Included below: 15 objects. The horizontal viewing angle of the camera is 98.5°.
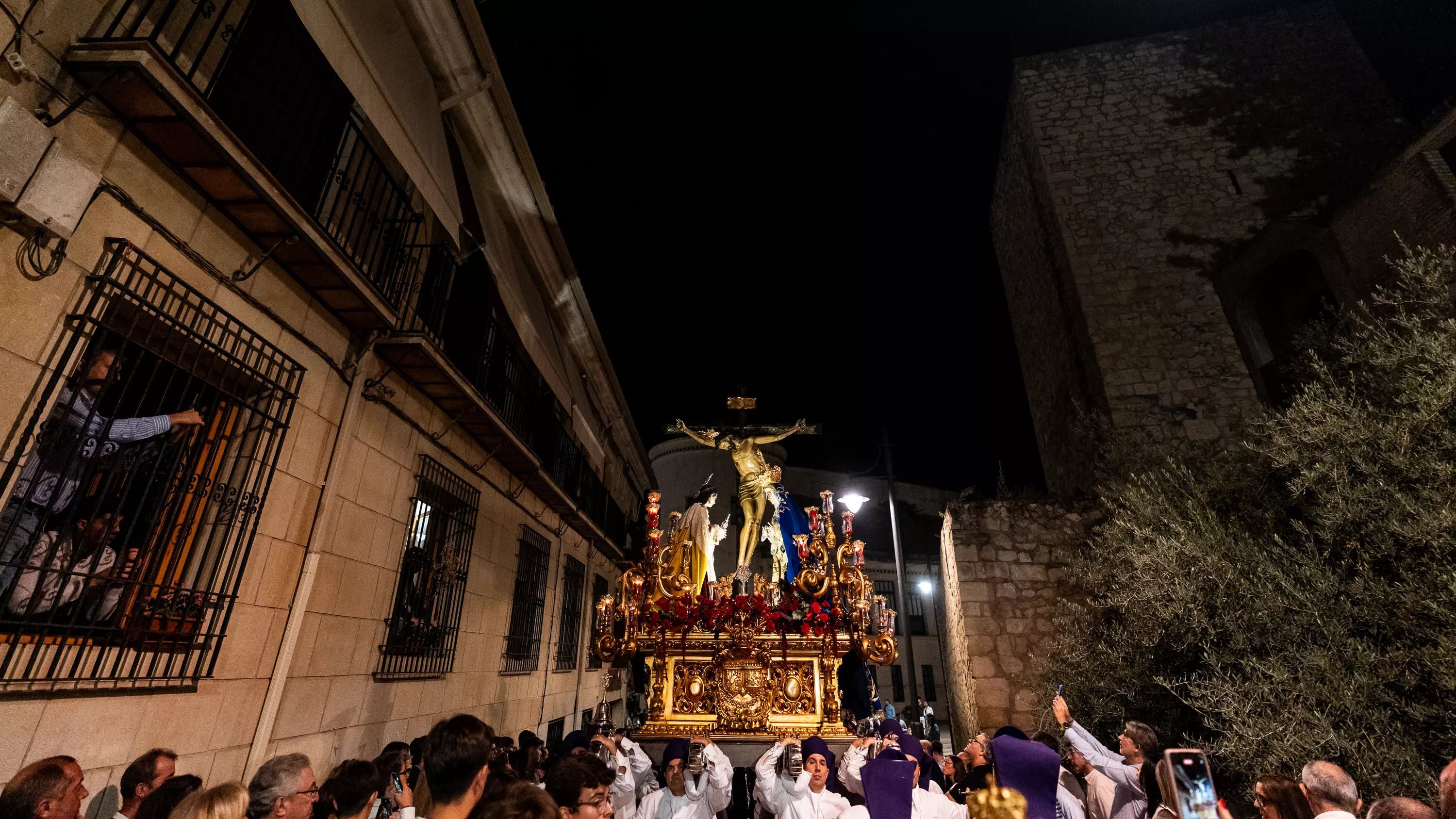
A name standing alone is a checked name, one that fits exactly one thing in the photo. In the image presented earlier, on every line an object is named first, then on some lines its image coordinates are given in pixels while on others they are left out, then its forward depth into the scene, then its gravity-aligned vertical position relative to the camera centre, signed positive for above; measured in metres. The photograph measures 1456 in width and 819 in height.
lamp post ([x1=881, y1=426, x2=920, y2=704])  12.18 +1.62
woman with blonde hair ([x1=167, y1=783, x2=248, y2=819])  2.07 -0.44
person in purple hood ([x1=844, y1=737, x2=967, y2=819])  3.90 -0.70
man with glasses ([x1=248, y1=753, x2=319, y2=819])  2.71 -0.52
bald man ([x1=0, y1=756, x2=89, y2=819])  2.30 -0.45
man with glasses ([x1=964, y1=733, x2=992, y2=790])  4.80 -0.64
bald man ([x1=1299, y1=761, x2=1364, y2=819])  2.90 -0.54
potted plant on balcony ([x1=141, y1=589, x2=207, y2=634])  3.45 +0.27
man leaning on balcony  2.88 +0.96
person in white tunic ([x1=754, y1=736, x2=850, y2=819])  4.37 -0.82
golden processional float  6.07 +0.19
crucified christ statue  7.21 +1.93
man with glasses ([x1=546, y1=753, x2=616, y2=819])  2.84 -0.52
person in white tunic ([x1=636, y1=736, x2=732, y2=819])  4.56 -0.87
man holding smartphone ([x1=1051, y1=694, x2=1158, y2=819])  4.32 -0.66
